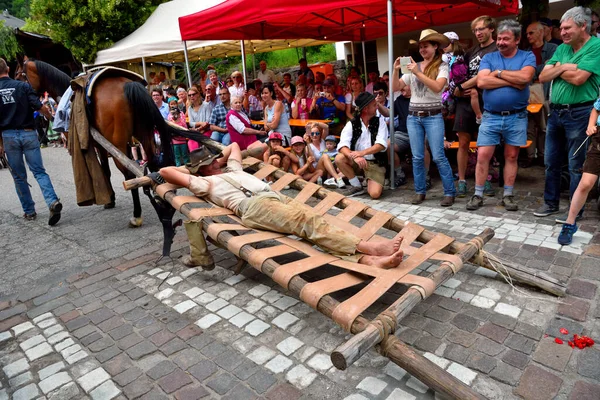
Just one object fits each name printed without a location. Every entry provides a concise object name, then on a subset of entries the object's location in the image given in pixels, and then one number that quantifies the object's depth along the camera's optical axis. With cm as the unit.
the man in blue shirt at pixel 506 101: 391
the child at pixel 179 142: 715
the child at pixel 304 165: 576
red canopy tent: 543
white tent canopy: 964
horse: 460
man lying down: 278
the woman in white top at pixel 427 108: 429
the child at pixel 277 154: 568
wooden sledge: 189
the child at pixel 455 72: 471
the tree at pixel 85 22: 1401
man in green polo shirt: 343
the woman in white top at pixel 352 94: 680
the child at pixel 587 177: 324
